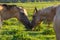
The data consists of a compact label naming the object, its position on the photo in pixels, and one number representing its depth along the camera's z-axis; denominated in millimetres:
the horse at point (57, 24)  3990
